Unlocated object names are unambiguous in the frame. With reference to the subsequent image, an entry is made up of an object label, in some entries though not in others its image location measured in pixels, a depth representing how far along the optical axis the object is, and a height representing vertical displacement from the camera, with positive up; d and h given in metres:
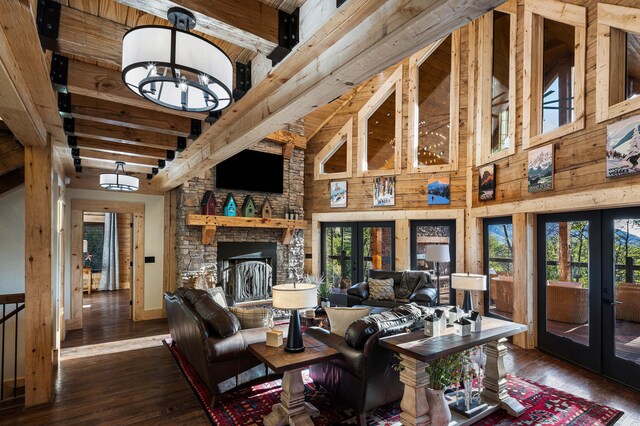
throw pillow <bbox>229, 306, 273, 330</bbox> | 3.76 -1.13
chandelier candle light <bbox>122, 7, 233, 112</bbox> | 1.55 +0.74
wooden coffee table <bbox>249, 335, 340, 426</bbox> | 2.75 -1.42
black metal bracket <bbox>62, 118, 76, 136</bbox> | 3.48 +0.93
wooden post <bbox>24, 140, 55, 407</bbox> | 3.41 -0.70
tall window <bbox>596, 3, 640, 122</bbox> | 3.76 +1.76
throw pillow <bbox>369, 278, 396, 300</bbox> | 6.20 -1.37
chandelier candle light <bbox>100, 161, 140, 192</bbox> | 4.86 +0.50
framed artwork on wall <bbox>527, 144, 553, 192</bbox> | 4.61 +0.66
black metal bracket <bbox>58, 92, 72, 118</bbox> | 2.94 +0.98
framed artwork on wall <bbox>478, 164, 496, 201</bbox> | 5.64 +0.58
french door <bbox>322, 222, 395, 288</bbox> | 7.41 -0.79
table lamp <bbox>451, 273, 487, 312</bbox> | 3.83 -0.78
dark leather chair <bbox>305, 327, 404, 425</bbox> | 2.84 -1.43
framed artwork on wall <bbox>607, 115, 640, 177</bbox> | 3.58 +0.75
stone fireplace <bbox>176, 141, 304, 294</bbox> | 6.57 -0.51
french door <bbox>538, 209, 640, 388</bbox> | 3.84 -0.94
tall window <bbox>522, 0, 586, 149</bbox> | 4.27 +2.05
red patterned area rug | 3.04 -1.86
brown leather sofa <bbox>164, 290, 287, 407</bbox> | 3.20 -1.38
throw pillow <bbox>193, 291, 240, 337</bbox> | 3.29 -1.03
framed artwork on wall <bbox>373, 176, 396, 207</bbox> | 7.12 +0.53
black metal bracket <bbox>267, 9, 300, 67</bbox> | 1.88 +1.05
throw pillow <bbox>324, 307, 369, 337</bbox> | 3.31 -0.99
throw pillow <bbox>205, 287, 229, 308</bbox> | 4.65 -1.13
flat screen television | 7.12 +0.95
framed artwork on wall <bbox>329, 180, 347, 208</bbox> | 7.78 +0.52
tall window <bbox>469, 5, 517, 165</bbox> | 5.69 +2.32
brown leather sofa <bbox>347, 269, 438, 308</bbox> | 5.75 -1.35
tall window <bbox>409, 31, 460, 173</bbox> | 6.72 +2.24
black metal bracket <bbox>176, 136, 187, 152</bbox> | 4.04 +0.87
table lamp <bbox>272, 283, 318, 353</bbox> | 2.83 -0.73
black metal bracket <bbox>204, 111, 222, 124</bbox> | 2.98 +0.89
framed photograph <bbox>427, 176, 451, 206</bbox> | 6.48 +0.49
